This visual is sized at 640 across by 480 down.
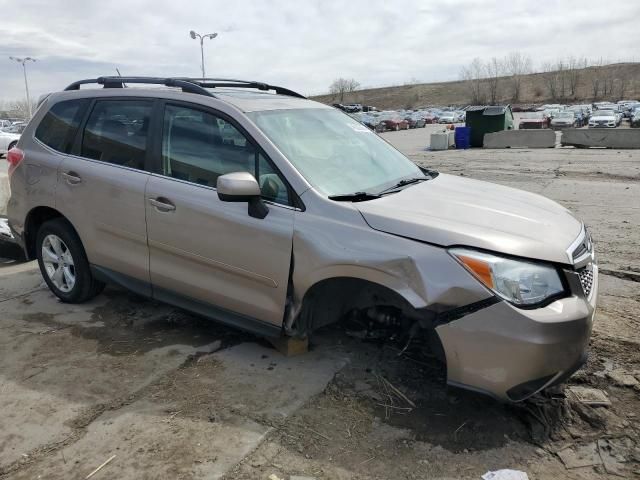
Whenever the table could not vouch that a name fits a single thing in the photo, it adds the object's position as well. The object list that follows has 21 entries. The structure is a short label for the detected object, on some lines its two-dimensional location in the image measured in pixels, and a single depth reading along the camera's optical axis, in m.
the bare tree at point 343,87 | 128.82
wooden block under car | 3.63
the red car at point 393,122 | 49.78
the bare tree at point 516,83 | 101.44
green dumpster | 25.72
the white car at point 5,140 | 21.20
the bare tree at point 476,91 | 104.74
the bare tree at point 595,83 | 95.31
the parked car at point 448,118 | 60.68
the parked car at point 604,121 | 36.41
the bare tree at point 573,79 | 99.53
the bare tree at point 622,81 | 92.43
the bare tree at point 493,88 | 101.88
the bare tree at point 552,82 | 100.44
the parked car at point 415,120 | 54.69
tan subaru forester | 2.64
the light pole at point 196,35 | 35.91
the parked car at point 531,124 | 36.59
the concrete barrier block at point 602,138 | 20.80
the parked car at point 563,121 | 38.53
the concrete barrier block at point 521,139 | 23.41
